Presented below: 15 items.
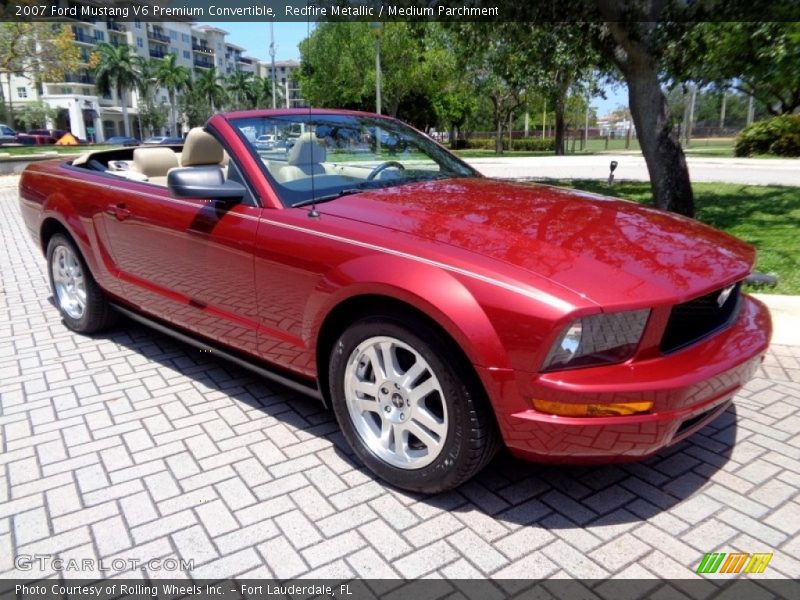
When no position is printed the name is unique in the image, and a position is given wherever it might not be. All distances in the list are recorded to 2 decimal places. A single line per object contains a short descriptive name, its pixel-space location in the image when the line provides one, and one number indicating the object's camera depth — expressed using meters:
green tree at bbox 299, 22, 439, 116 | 34.56
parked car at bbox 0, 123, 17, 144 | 43.76
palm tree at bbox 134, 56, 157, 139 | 81.44
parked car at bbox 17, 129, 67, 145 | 47.09
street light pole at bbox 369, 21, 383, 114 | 24.17
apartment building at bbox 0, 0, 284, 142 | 73.44
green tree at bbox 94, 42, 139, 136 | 75.56
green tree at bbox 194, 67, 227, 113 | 88.81
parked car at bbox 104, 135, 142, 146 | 49.42
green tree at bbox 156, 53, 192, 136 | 82.62
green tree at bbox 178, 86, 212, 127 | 88.50
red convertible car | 2.25
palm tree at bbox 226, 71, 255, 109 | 99.06
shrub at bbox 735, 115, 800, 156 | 25.59
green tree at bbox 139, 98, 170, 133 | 82.38
